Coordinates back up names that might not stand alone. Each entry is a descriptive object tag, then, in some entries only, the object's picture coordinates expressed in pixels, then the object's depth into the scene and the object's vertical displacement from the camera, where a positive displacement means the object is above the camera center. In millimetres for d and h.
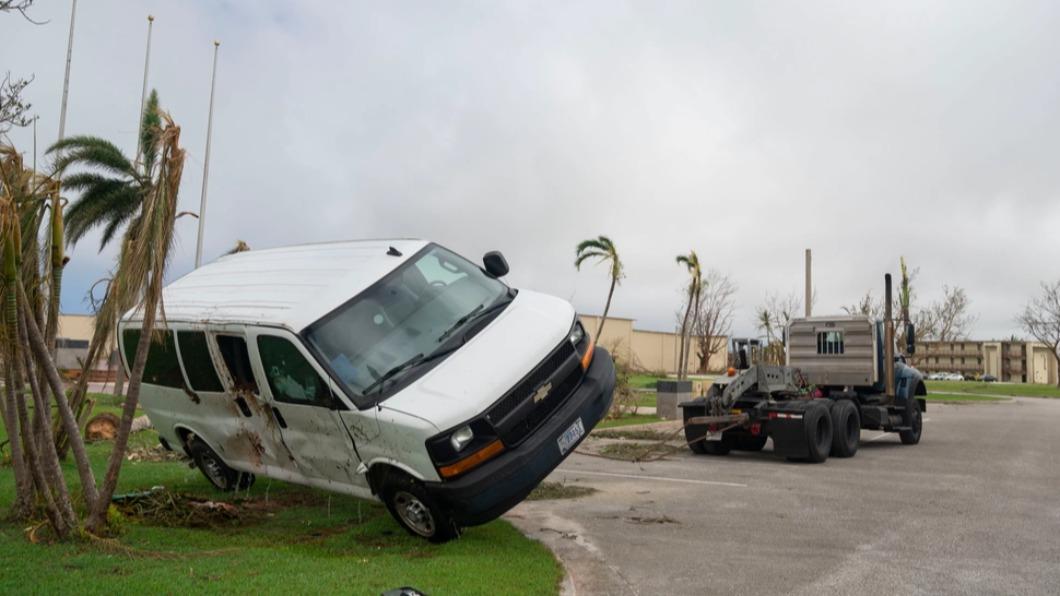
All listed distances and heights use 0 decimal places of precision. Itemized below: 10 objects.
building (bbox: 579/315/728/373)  65250 +2240
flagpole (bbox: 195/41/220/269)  31891 +6628
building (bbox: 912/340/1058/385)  114438 +3645
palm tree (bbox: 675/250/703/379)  27828 +3169
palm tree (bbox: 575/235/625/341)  24672 +3280
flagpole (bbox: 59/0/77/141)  27391 +8536
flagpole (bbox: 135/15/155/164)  29625 +9671
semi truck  13881 -324
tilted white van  6590 -117
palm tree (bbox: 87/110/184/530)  6586 +713
